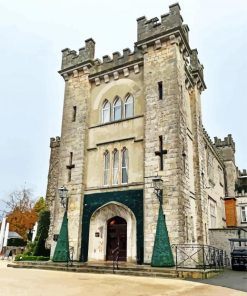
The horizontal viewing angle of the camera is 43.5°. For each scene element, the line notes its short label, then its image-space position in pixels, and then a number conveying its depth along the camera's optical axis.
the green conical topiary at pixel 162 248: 13.16
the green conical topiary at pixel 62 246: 15.79
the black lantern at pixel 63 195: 17.16
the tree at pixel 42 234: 19.55
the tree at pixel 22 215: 46.78
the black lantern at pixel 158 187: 14.41
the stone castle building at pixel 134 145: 15.16
